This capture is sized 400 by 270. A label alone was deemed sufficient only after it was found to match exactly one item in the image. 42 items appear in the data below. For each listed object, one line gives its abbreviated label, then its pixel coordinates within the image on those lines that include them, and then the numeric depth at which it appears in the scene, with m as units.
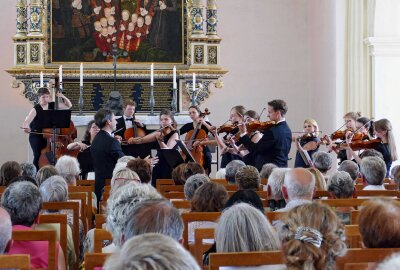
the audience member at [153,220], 3.73
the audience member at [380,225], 3.83
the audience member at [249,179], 7.33
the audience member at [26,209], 5.15
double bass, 13.38
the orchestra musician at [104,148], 9.72
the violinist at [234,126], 12.08
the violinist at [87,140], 12.41
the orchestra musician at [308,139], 12.30
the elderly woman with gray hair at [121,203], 4.42
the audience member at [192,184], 6.99
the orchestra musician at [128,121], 13.14
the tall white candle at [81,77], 14.97
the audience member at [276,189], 6.95
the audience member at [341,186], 7.15
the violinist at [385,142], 11.02
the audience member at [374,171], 8.02
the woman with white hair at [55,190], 6.80
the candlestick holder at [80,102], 15.31
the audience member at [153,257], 2.21
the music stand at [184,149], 11.95
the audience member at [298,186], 6.21
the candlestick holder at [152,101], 15.06
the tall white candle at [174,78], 15.36
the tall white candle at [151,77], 14.93
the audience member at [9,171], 8.55
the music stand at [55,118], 12.36
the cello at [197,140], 12.66
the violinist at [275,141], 10.58
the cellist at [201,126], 12.71
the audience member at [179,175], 8.71
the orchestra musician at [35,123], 13.60
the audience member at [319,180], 7.71
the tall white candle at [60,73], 14.56
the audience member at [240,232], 4.11
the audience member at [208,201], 5.92
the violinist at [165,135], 12.20
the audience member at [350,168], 8.73
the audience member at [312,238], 3.27
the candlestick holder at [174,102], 15.56
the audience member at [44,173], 7.97
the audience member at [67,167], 8.92
